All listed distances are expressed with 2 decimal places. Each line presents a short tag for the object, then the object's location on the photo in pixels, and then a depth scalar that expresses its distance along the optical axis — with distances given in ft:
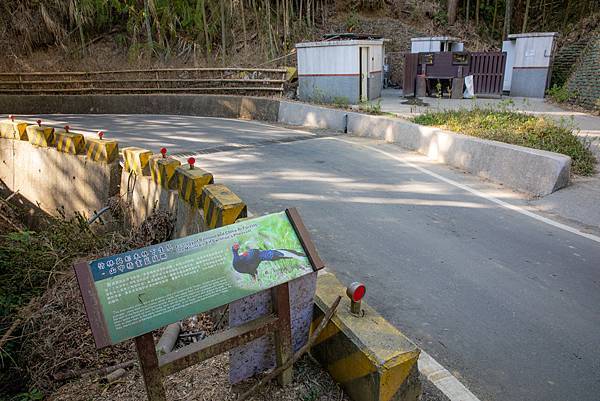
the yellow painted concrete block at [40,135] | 32.76
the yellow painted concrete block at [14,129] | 35.56
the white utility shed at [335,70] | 52.47
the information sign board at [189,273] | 7.29
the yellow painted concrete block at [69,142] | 29.91
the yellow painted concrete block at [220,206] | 13.51
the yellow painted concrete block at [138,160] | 23.16
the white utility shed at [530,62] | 56.75
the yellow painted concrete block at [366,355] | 8.75
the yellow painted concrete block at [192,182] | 17.03
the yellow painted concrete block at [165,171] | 20.03
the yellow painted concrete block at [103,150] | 27.09
